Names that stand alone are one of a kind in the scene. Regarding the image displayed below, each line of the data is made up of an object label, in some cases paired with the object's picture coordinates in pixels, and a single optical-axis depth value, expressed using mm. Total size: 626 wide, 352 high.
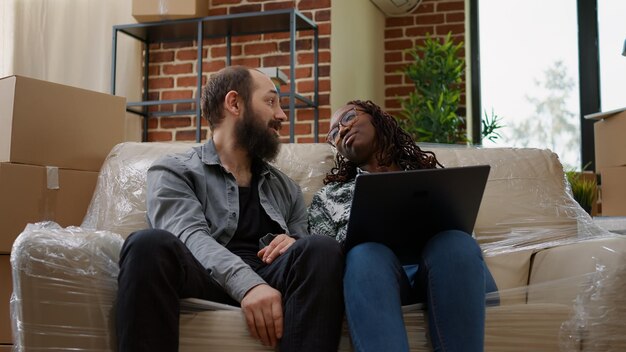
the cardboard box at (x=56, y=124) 2133
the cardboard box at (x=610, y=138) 2709
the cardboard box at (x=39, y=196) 2090
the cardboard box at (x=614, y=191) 2797
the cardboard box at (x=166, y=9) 3498
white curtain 3357
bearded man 1374
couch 1382
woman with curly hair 1373
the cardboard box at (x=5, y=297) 2055
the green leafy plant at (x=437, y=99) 3779
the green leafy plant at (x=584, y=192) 2879
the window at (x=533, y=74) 4176
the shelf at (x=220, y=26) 3463
